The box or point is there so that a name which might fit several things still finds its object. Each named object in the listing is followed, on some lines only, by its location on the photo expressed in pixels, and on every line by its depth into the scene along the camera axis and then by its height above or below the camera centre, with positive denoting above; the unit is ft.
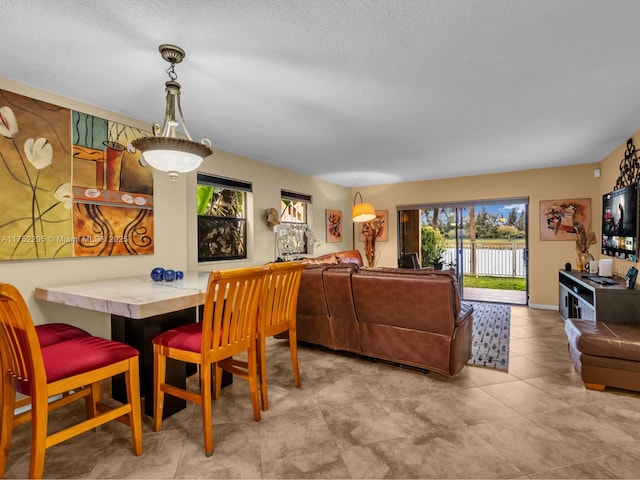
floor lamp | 17.38 +1.46
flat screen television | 11.20 +0.59
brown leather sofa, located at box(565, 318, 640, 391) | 7.77 -2.97
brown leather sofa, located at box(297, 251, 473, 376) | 8.58 -2.23
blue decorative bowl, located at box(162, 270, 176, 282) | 8.42 -0.93
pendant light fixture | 6.40 +1.95
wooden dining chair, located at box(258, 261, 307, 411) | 7.19 -1.64
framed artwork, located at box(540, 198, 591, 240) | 16.70 +1.12
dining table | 5.76 -1.22
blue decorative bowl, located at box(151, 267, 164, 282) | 8.56 -0.91
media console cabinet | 10.02 -2.07
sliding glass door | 20.63 -0.25
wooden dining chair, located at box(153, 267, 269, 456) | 5.77 -1.90
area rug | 10.12 -3.86
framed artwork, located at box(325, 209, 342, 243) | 21.20 +1.00
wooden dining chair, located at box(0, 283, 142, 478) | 4.63 -2.11
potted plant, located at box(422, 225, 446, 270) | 22.24 -0.54
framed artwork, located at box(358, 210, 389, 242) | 22.49 +0.96
